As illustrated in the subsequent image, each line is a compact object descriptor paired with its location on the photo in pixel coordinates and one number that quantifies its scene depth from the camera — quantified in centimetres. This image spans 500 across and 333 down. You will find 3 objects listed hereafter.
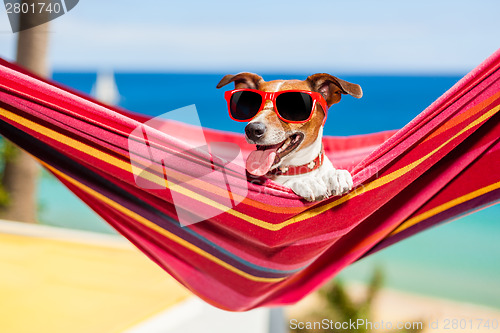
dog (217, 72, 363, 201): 123
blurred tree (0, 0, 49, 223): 423
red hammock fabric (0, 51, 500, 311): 116
